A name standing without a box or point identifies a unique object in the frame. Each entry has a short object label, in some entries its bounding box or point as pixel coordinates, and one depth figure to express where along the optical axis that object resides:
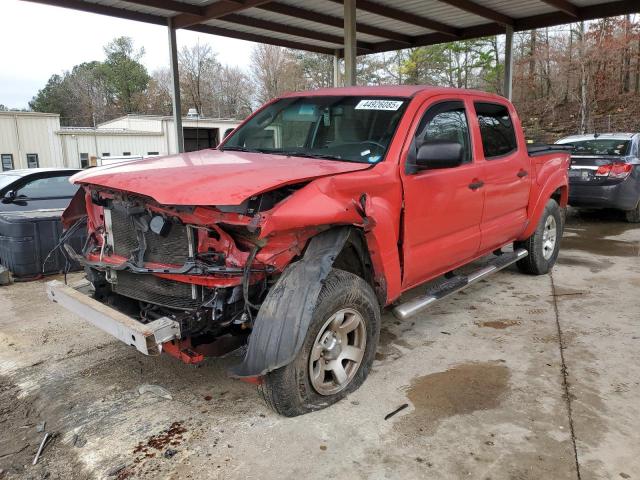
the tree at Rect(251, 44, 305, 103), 41.50
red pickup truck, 2.71
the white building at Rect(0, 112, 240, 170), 28.67
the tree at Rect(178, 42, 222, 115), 52.16
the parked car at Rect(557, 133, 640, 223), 9.11
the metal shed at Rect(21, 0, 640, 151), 9.47
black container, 6.10
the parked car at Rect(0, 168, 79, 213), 6.72
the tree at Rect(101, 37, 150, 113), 55.72
